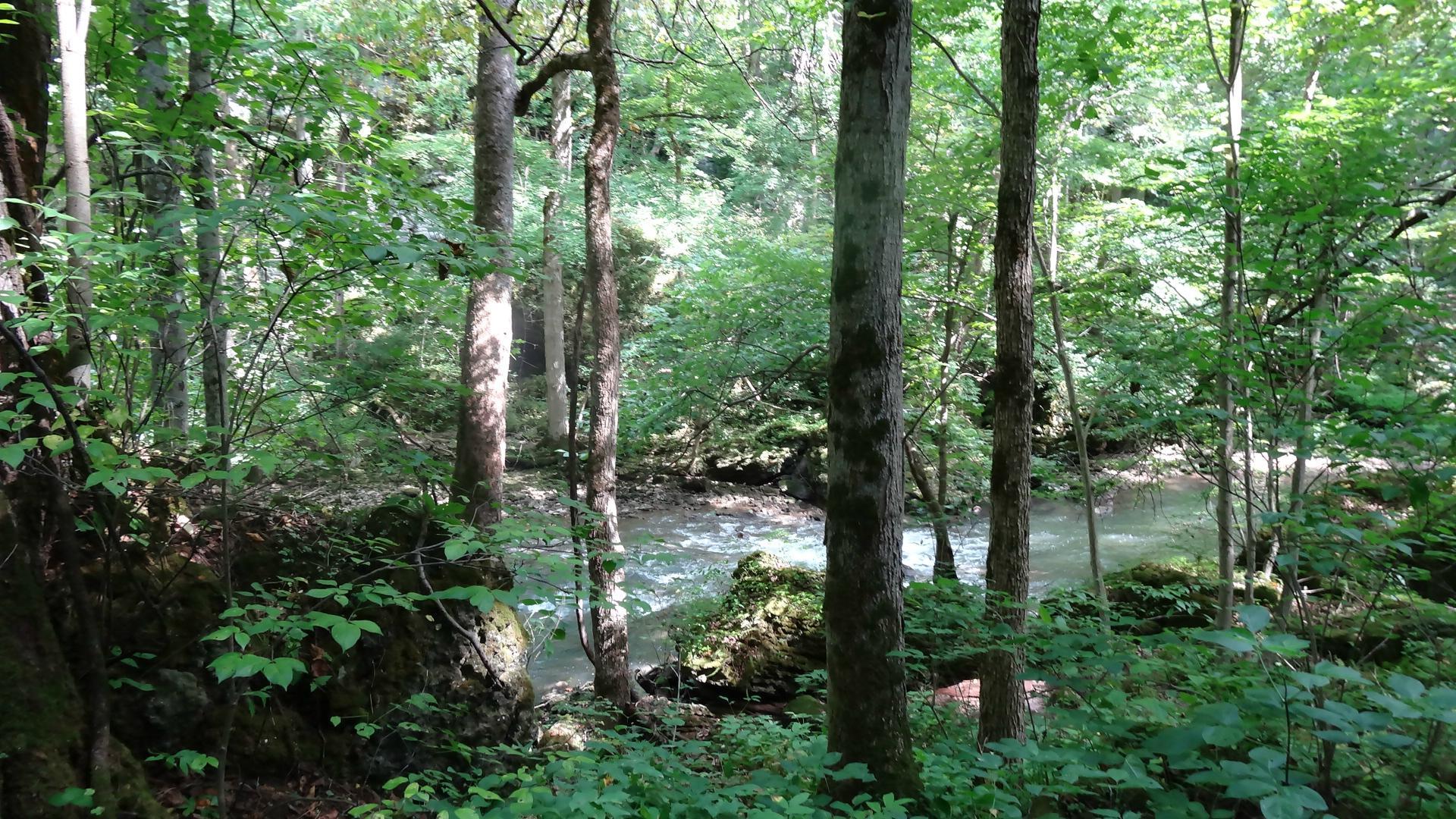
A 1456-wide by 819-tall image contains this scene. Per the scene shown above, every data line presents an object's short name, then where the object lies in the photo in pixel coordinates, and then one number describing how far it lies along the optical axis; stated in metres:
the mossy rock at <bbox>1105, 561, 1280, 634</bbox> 7.42
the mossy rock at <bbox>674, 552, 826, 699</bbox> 7.18
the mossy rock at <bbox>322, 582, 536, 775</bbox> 4.44
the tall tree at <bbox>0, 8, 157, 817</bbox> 2.71
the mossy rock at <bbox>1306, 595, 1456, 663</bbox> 3.77
